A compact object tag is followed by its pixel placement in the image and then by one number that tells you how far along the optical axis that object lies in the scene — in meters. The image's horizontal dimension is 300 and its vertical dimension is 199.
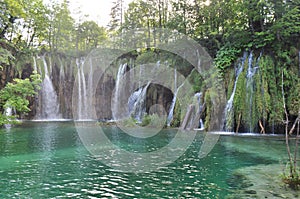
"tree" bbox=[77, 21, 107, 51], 40.91
